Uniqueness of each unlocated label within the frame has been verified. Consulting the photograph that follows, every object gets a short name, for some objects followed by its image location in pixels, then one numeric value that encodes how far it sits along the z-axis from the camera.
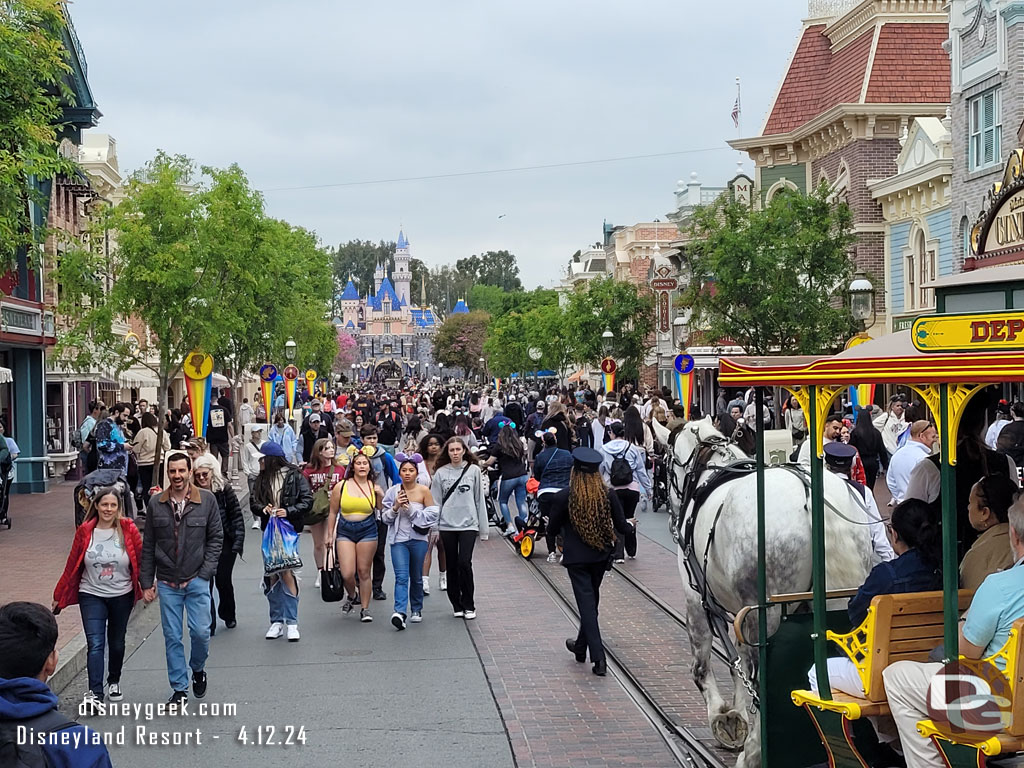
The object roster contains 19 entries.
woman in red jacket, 9.18
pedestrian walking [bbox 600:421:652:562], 16.84
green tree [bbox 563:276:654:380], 61.12
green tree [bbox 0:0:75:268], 15.50
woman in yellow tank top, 12.46
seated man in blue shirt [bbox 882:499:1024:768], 5.03
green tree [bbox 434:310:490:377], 141.50
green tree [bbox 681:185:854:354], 33.16
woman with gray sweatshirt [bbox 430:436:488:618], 12.88
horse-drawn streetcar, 5.12
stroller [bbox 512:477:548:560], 16.92
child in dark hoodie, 3.93
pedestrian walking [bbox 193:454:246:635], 10.63
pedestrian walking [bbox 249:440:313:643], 11.84
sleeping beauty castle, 186.12
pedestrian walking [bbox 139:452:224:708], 9.34
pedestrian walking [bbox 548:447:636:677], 10.42
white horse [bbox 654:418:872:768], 7.52
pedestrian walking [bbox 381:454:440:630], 12.46
